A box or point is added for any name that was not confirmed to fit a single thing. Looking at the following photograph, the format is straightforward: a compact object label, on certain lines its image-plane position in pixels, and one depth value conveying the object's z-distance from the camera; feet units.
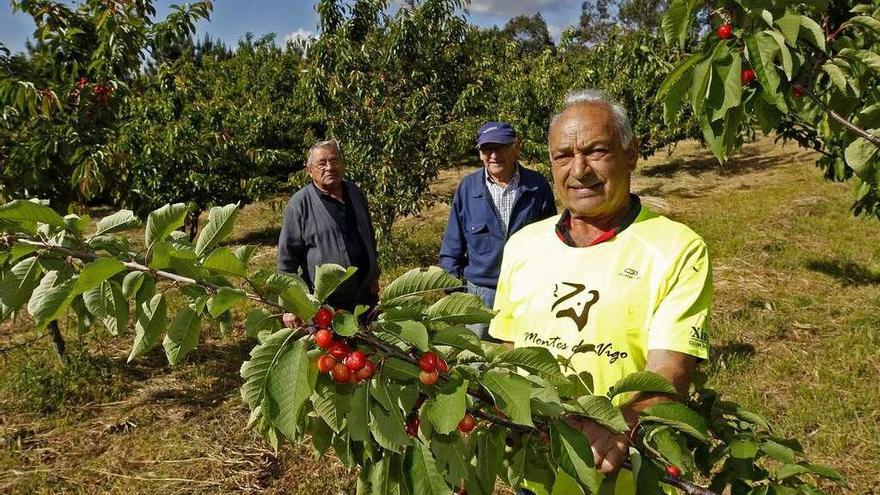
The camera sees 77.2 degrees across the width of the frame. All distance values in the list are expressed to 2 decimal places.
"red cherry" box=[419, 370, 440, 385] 3.08
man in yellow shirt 4.34
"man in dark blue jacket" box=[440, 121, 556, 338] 11.53
